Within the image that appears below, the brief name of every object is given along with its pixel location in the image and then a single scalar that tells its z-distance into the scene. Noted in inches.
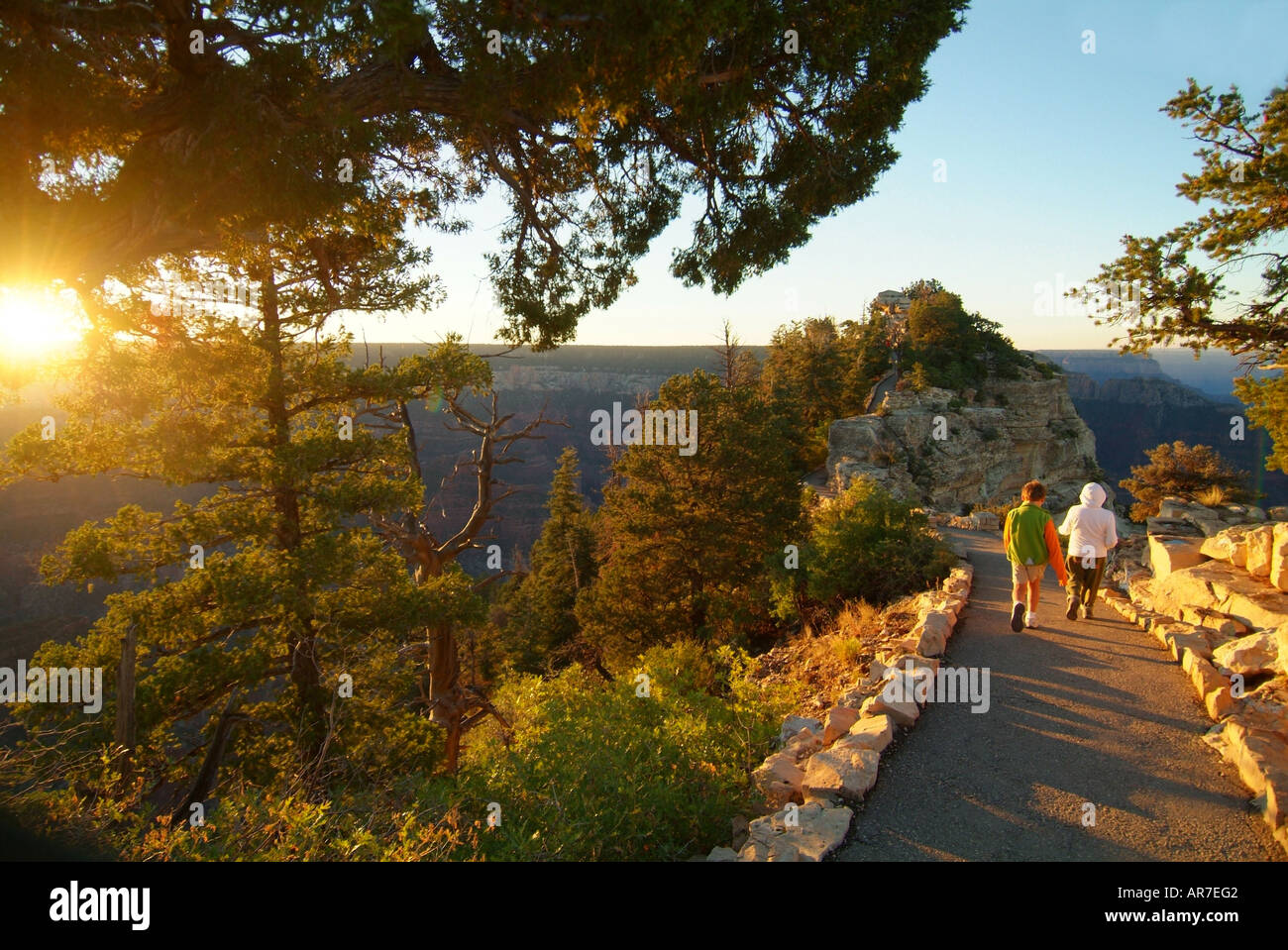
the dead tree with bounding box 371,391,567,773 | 447.5
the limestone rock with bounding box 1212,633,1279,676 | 201.4
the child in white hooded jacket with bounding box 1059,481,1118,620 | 279.1
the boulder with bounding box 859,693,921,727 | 192.1
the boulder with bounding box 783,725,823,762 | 186.0
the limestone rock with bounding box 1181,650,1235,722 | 185.0
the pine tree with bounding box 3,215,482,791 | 302.0
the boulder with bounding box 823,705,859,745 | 193.9
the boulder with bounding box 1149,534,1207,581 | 319.0
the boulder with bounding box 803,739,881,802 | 156.3
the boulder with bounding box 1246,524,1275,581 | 267.4
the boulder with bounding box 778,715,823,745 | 204.5
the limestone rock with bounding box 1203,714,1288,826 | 136.3
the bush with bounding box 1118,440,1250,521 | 767.7
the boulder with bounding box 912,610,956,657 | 253.9
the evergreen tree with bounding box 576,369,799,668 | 639.1
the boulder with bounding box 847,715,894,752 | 174.9
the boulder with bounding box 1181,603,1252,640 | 243.8
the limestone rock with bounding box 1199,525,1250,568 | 291.3
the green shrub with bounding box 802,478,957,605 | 416.2
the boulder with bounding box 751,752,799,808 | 163.5
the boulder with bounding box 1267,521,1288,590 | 252.4
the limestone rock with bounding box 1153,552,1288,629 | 242.7
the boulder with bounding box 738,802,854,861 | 130.9
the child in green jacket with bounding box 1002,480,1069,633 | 267.0
